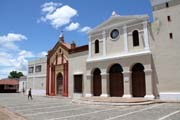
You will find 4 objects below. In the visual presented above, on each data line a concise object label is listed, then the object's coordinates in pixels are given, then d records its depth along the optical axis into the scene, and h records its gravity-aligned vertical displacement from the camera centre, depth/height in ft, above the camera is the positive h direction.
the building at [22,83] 112.01 -7.11
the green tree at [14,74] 227.14 +0.98
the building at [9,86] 120.97 -9.96
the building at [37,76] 75.45 -0.90
